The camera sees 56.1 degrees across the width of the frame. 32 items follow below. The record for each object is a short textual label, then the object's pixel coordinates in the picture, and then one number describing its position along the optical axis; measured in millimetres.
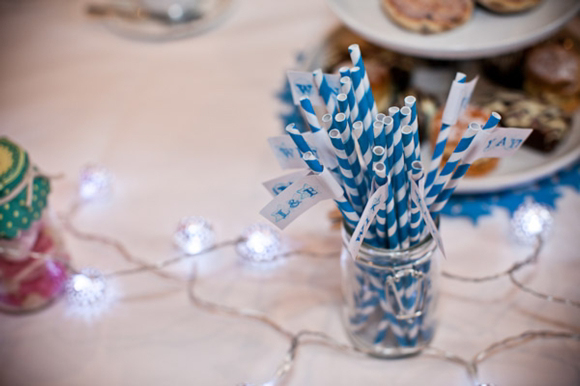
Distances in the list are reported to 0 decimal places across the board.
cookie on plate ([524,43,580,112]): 959
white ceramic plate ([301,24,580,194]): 840
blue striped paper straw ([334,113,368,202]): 531
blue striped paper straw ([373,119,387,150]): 533
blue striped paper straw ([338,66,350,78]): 555
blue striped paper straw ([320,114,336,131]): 560
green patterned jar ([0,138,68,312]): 709
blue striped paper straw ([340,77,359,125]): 543
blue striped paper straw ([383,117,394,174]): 532
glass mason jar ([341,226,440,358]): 611
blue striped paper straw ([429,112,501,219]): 549
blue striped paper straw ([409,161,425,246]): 544
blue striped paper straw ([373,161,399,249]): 521
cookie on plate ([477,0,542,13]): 960
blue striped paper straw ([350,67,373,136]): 544
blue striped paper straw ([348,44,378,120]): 564
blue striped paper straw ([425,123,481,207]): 546
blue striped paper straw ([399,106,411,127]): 543
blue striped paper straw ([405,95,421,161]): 542
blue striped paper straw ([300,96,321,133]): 541
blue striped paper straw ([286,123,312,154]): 528
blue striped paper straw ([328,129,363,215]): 530
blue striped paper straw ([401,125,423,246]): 538
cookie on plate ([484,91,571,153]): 874
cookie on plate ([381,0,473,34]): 956
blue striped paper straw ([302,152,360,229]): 518
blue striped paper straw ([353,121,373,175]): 556
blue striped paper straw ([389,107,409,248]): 531
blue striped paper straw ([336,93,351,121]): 547
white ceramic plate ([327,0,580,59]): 870
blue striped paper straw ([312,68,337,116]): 575
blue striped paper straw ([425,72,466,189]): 585
